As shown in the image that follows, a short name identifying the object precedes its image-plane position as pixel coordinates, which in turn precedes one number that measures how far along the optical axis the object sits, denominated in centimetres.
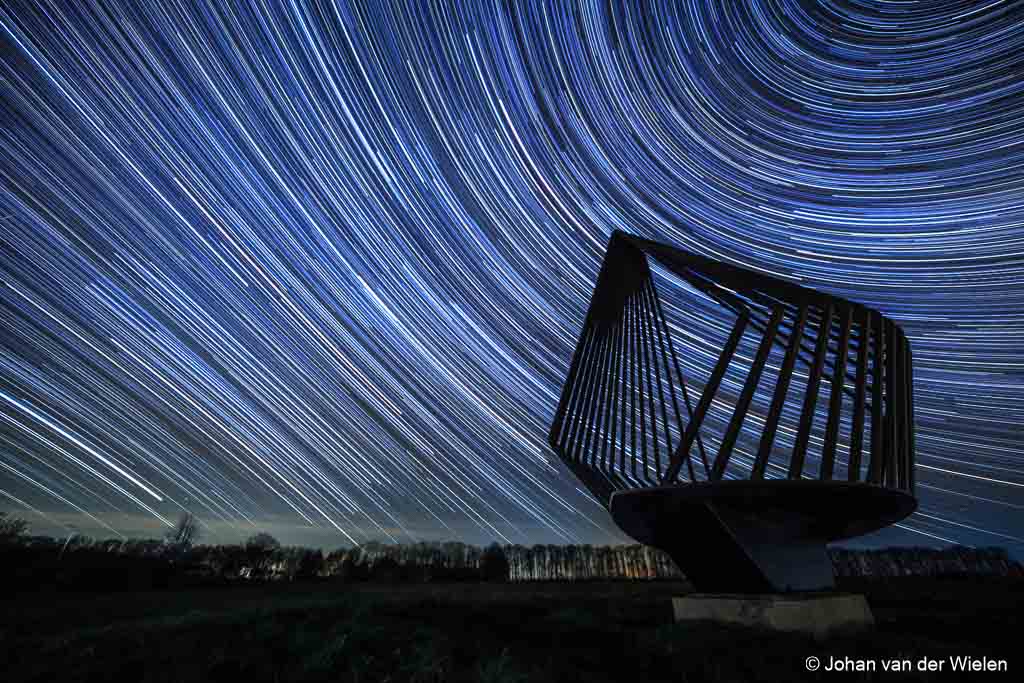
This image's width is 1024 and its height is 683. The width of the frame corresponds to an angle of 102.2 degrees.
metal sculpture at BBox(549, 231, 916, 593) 759
